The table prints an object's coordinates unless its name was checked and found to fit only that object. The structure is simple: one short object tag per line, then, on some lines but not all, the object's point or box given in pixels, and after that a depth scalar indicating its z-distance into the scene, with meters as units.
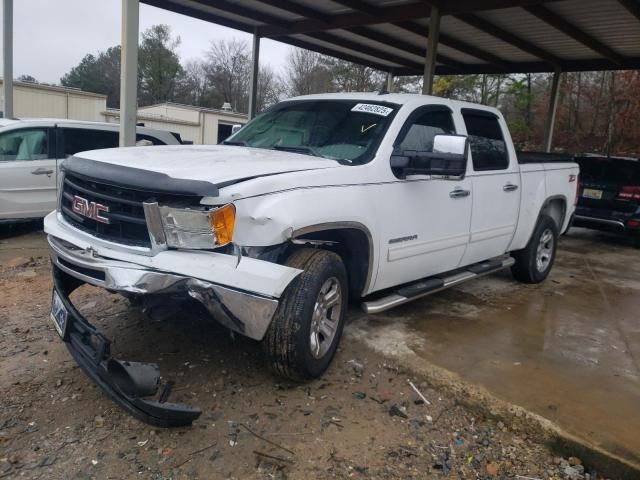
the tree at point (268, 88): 47.59
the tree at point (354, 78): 31.66
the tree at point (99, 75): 60.34
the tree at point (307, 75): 36.00
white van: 7.04
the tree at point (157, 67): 57.19
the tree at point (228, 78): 61.19
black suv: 9.04
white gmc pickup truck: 2.69
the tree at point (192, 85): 59.44
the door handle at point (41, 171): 7.21
